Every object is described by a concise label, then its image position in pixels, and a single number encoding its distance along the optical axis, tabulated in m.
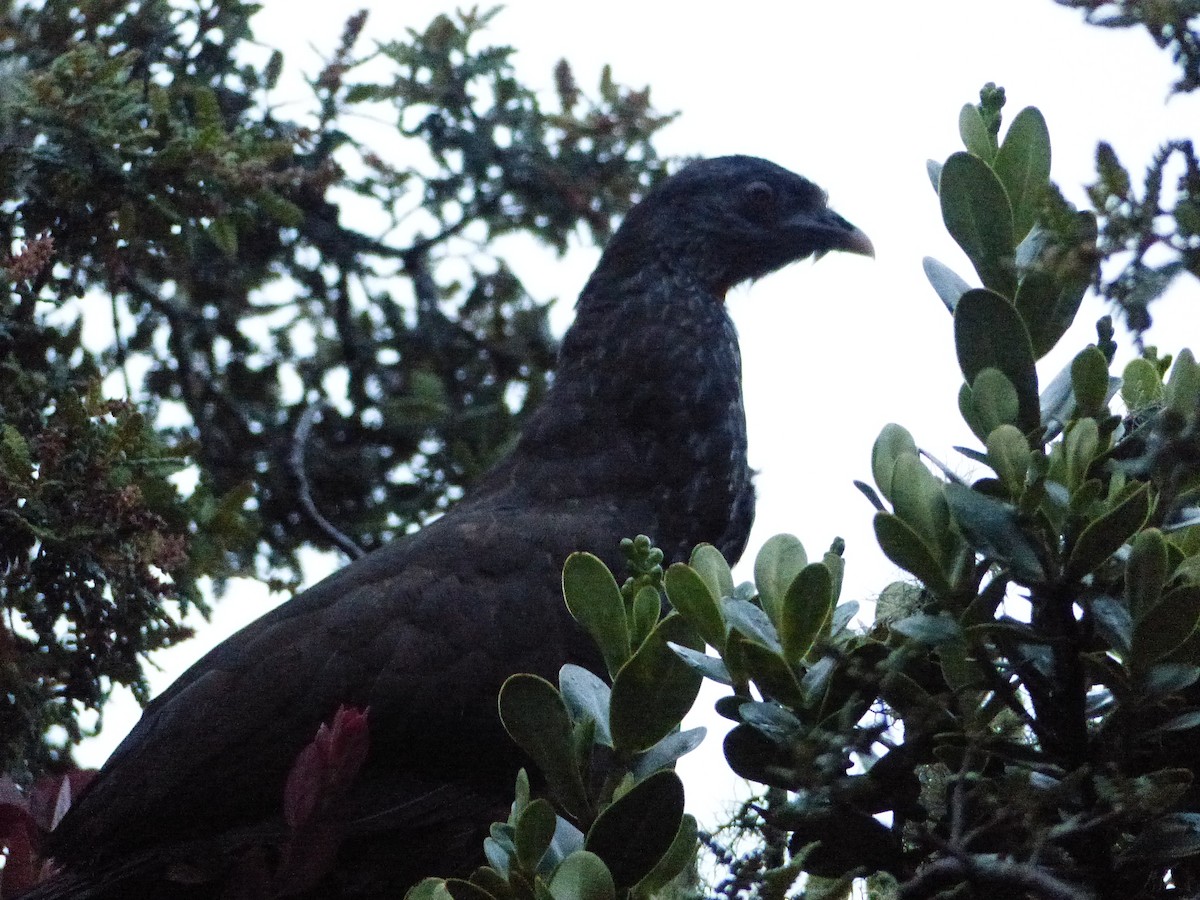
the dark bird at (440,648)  6.17
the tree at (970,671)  3.05
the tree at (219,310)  7.15
